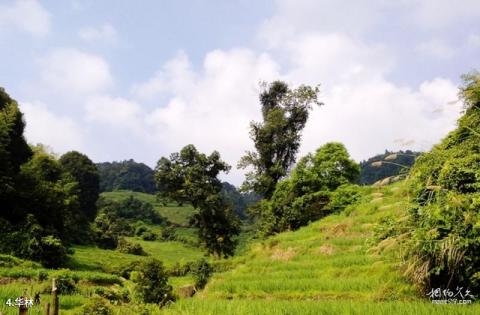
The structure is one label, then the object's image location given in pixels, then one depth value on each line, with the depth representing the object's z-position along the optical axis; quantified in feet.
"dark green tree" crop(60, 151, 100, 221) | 231.91
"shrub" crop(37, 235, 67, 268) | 96.54
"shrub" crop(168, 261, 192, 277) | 125.07
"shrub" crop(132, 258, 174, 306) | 53.06
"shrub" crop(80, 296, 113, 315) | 30.54
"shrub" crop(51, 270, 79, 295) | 58.70
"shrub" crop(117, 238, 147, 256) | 196.75
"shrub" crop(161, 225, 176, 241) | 275.59
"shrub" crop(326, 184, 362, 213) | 98.43
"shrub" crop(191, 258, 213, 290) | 76.79
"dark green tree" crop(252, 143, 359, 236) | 104.53
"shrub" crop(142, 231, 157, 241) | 266.16
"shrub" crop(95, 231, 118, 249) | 214.30
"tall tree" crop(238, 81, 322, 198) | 131.34
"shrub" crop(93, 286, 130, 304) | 52.45
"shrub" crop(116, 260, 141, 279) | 108.78
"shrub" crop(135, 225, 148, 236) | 274.77
